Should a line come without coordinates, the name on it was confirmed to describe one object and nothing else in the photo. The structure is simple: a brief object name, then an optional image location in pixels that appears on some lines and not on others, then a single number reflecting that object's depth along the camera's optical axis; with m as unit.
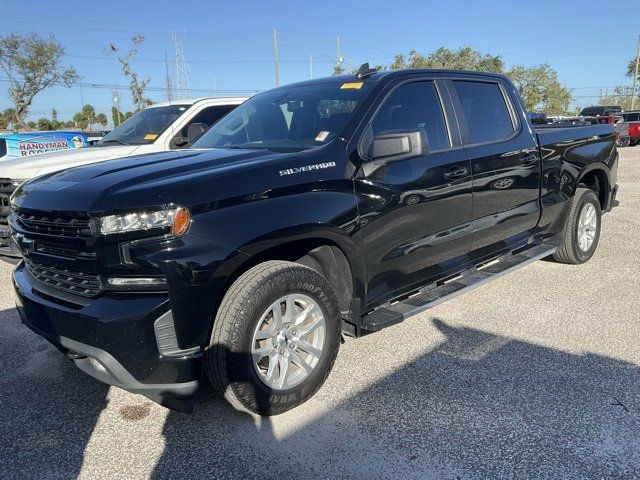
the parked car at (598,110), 30.51
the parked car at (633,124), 25.20
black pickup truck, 2.54
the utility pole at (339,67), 40.59
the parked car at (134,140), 5.83
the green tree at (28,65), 35.22
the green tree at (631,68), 57.66
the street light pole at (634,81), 49.19
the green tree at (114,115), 60.09
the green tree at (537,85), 54.91
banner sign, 8.84
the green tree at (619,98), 72.22
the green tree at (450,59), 41.34
